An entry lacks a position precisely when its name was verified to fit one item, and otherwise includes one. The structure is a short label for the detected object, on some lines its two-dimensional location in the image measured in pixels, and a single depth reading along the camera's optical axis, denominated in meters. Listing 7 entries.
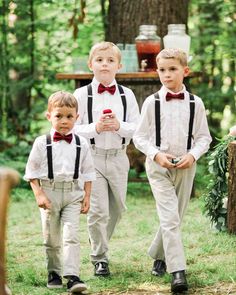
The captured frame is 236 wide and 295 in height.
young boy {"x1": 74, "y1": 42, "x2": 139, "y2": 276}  5.99
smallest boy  5.48
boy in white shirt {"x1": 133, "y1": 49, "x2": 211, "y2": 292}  5.58
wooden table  9.24
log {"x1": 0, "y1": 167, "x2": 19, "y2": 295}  2.85
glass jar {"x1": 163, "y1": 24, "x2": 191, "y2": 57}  9.08
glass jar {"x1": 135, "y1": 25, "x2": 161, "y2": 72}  9.18
